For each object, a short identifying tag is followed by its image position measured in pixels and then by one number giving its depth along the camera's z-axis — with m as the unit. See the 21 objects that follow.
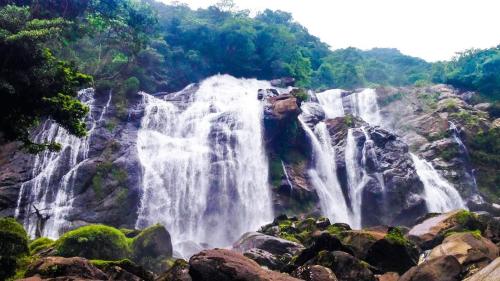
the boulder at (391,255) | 14.47
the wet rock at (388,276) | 13.84
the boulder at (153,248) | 17.59
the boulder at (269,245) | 17.62
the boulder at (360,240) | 15.13
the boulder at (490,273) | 8.30
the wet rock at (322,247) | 13.71
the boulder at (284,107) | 34.34
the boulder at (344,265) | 12.55
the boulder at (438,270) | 11.91
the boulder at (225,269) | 10.59
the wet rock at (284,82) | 52.06
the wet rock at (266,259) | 15.43
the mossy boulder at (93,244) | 15.22
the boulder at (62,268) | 10.72
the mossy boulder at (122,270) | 12.10
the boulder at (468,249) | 12.99
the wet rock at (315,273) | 11.48
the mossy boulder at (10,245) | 11.14
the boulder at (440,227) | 17.50
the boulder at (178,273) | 11.39
